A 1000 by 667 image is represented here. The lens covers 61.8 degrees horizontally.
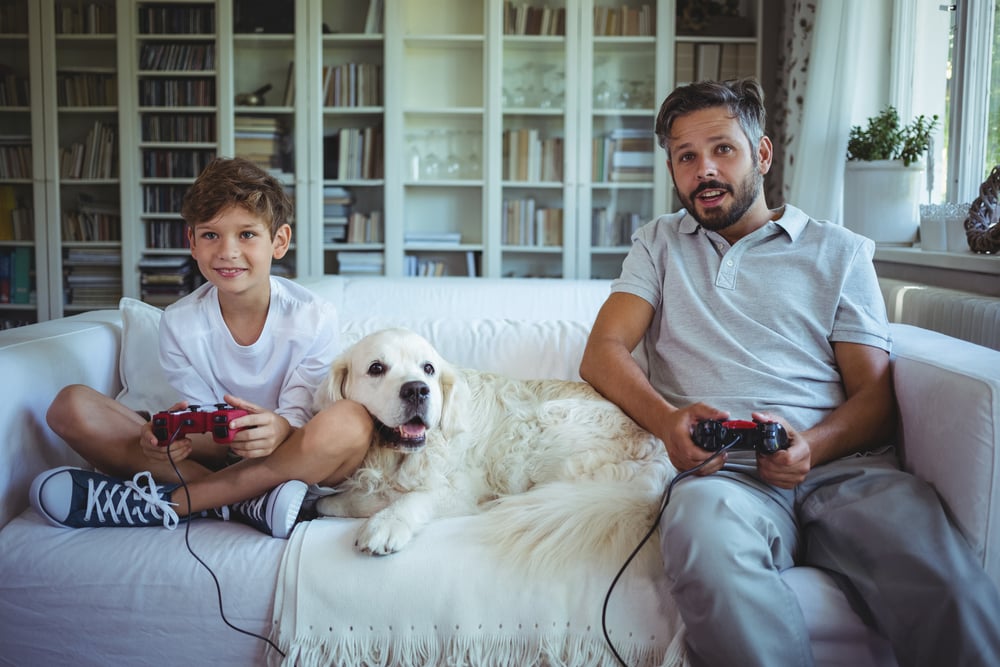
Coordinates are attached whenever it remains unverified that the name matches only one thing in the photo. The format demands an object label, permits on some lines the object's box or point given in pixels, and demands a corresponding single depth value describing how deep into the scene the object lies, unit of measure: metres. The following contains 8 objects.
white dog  1.42
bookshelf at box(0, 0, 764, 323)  4.28
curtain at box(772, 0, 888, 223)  3.35
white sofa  1.29
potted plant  3.00
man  1.17
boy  1.46
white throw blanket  1.30
